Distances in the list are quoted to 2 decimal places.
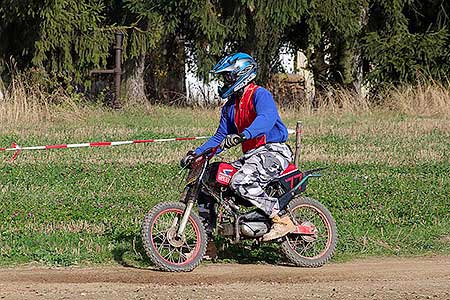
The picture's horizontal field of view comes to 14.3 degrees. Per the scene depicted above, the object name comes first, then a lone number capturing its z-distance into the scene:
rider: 16.46
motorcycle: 16.46
